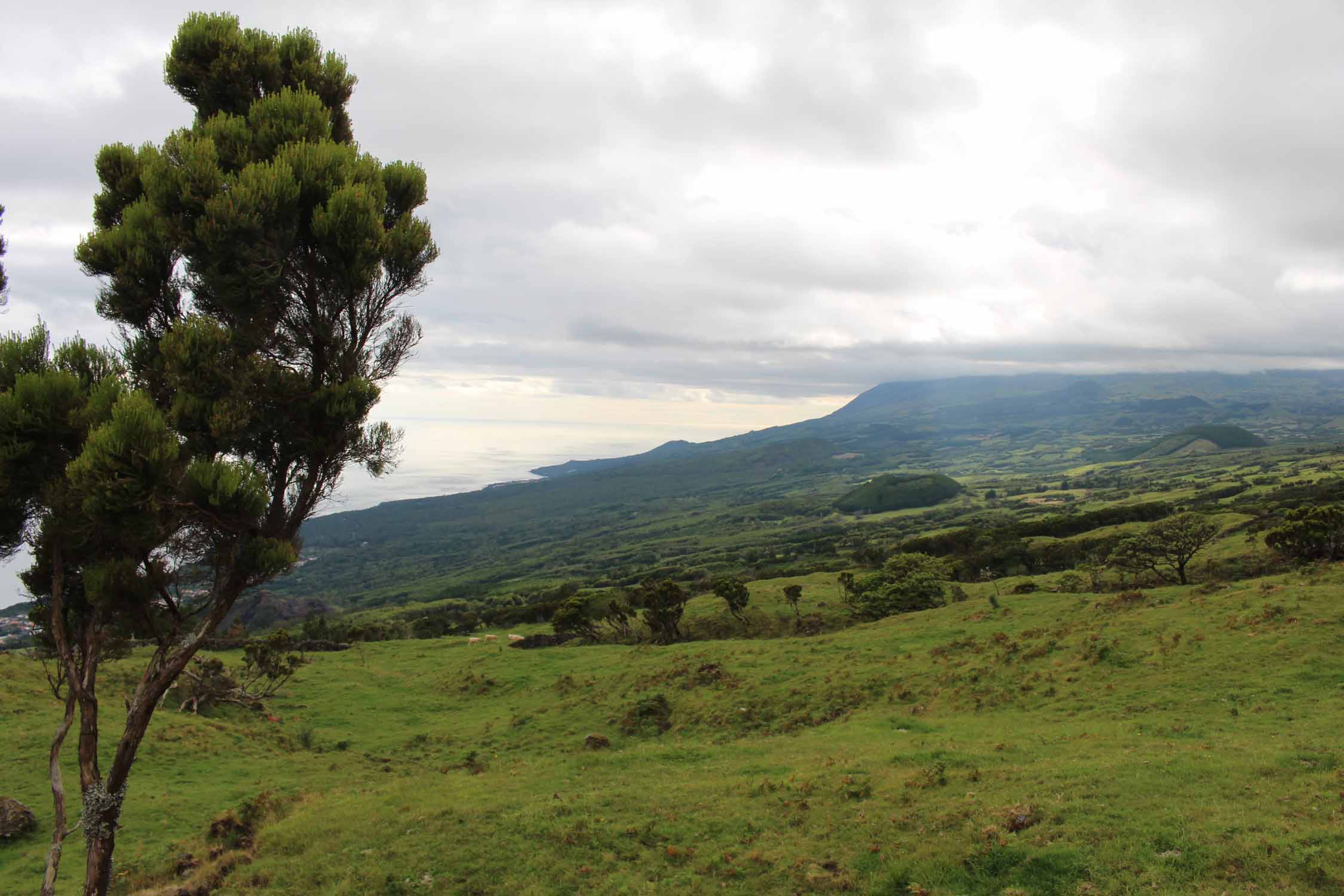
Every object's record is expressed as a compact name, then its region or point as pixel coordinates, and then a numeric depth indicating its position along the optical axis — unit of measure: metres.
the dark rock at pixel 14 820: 17.64
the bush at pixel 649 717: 25.84
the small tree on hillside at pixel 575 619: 45.81
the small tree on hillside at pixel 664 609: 44.59
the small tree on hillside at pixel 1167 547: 39.06
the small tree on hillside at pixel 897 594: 42.12
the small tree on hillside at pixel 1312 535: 33.38
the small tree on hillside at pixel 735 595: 46.91
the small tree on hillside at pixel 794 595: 45.16
